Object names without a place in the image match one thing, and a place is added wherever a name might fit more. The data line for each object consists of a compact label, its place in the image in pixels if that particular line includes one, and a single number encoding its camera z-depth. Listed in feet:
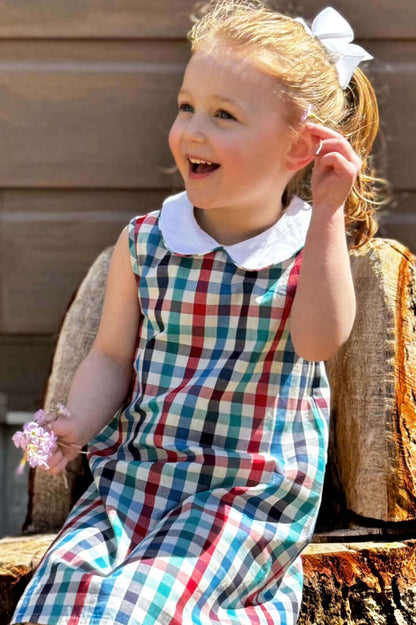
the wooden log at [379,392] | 5.52
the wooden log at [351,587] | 5.20
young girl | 5.07
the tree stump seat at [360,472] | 5.21
